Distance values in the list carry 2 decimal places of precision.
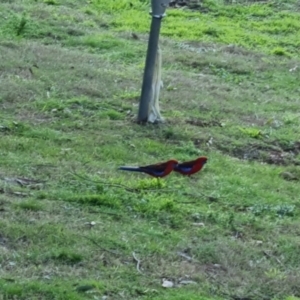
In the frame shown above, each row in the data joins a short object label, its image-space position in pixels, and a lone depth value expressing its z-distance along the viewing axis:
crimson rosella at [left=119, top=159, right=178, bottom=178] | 15.30
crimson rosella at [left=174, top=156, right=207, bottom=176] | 15.65
